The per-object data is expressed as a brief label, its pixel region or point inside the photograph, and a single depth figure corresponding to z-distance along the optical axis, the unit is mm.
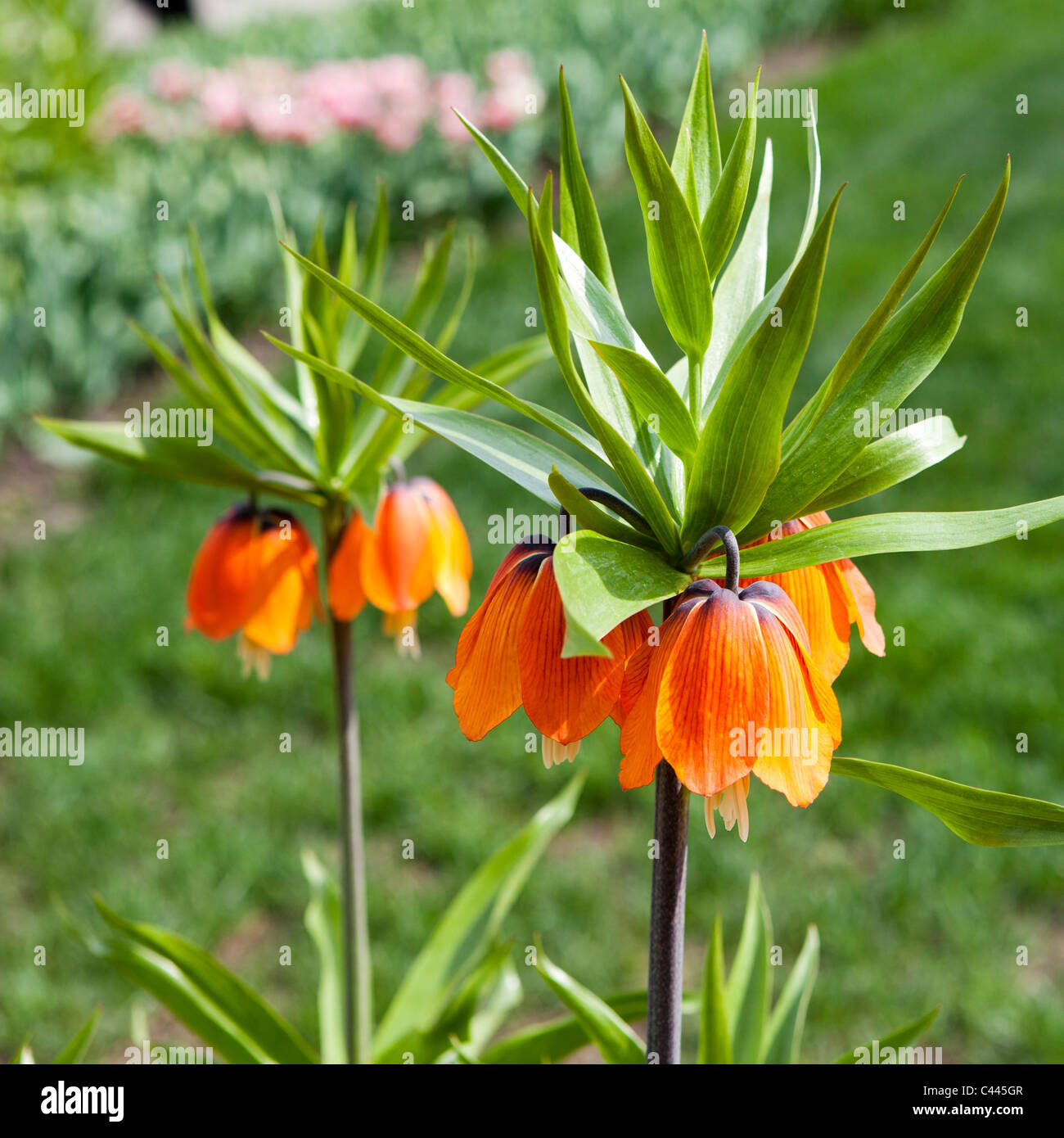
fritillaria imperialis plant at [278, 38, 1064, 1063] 684
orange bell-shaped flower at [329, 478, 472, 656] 854
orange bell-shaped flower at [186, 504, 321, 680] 865
